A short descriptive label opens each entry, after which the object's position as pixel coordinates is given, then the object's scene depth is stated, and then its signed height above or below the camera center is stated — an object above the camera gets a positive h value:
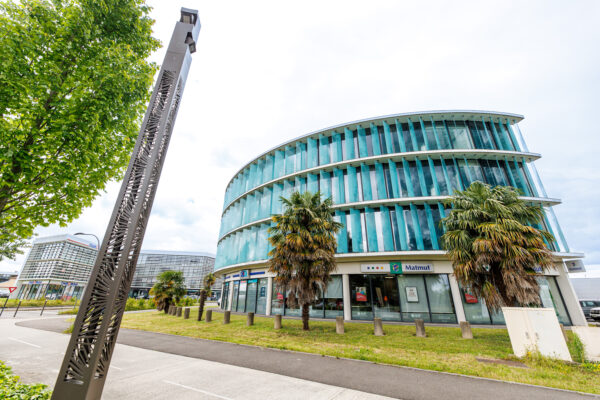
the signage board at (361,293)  20.84 +0.45
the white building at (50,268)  68.94 +6.80
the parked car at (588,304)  25.08 -0.11
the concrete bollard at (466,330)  13.06 -1.56
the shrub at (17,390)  3.28 -1.36
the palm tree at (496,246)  11.59 +2.63
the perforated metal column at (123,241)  3.21 +0.81
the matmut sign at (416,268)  19.77 +2.48
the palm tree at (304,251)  14.97 +2.86
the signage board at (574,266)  19.34 +2.85
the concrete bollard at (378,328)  13.88 -1.61
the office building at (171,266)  101.12 +12.25
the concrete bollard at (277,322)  16.30 -1.62
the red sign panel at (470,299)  18.42 +0.12
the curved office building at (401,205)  19.42 +8.17
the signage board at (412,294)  19.69 +0.42
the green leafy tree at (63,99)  5.40 +4.51
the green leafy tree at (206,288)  21.48 +0.72
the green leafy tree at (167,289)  27.28 +0.59
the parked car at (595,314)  21.91 -0.95
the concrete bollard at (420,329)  13.56 -1.57
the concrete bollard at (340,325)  14.69 -1.60
